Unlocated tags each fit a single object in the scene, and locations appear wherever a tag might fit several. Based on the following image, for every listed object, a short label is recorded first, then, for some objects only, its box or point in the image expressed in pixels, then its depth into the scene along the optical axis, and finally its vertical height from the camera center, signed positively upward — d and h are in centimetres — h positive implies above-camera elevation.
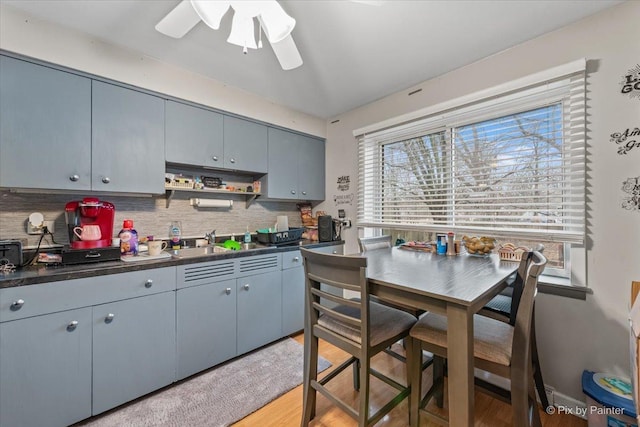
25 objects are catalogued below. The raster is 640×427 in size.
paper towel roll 247 +10
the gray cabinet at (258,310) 217 -86
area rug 155 -124
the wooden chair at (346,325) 118 -59
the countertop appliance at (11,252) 147 -22
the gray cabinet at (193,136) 213 +68
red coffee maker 169 -7
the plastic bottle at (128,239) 193 -20
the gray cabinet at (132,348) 155 -87
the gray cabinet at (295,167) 283 +54
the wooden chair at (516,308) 134 -57
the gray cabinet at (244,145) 247 +68
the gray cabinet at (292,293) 248 -79
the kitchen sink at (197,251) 199 -33
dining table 96 -33
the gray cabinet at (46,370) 131 -84
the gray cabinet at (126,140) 180 +54
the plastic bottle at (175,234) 232 -19
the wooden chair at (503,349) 108 -62
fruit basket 180 -24
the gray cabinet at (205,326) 186 -86
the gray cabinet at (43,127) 152 +54
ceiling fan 123 +101
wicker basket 160 -26
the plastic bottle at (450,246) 188 -25
